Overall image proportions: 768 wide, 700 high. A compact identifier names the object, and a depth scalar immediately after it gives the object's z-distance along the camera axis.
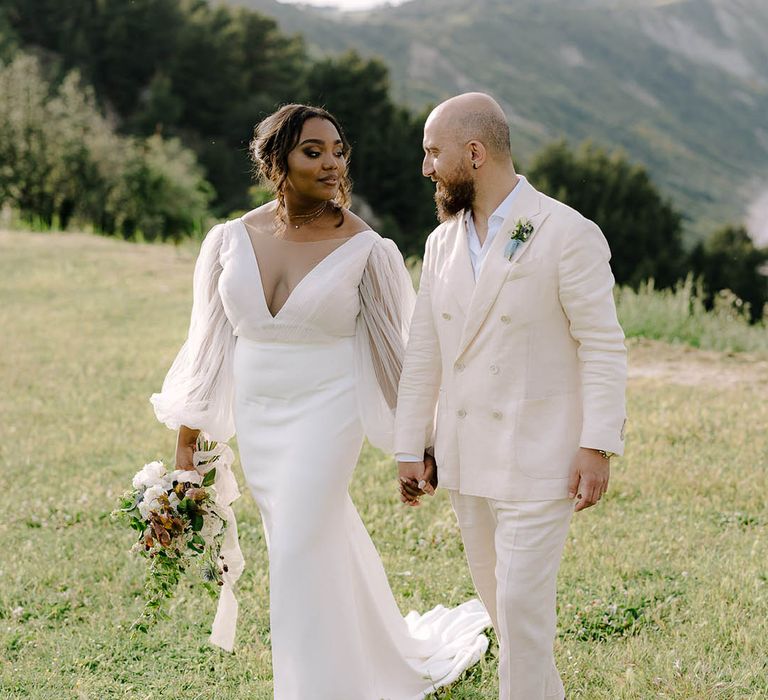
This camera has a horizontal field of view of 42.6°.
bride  3.83
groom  3.30
